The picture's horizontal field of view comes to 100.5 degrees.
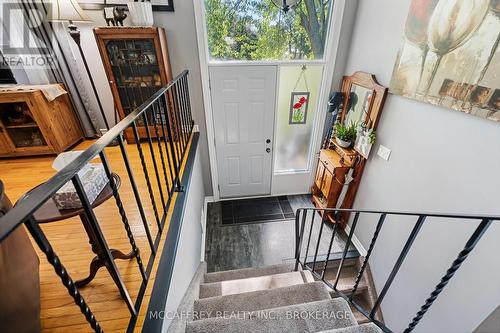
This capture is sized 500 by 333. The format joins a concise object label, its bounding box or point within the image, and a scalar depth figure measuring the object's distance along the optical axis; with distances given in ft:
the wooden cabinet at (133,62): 6.91
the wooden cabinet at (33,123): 6.77
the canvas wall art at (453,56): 4.23
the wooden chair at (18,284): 2.18
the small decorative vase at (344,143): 8.78
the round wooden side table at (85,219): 3.01
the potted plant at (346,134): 8.70
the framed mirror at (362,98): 7.37
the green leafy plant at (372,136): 7.58
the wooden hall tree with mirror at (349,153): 7.60
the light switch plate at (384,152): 7.21
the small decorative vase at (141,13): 6.81
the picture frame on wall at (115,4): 7.13
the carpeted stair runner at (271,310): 4.25
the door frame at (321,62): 8.12
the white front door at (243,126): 9.07
